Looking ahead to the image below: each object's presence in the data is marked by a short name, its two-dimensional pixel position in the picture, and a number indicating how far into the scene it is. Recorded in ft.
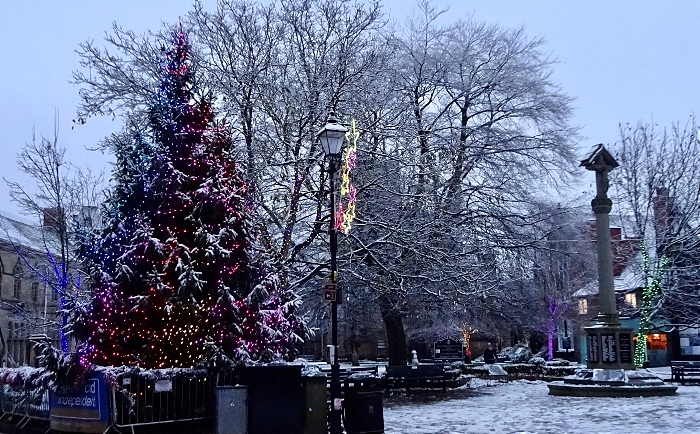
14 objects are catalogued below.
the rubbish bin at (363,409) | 47.96
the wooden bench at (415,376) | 88.43
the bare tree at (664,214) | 126.11
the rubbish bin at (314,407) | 47.50
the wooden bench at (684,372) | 99.40
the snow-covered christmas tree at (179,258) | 51.88
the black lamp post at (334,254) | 45.70
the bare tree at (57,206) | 92.99
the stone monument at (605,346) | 80.18
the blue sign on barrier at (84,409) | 46.98
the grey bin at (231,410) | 45.83
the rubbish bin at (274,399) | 46.60
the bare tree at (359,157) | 74.02
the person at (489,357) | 163.32
